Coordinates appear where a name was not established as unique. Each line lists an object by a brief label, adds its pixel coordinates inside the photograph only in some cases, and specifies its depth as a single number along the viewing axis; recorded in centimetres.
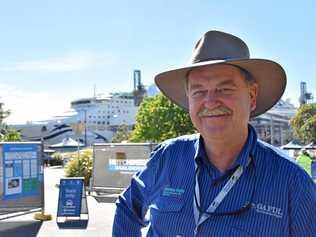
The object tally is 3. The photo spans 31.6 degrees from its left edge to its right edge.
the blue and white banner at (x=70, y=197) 1150
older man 189
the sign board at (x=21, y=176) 1120
